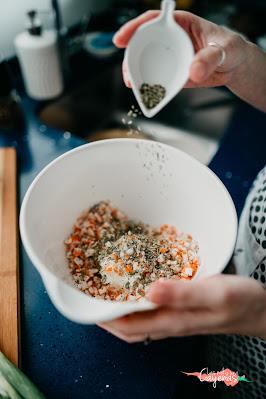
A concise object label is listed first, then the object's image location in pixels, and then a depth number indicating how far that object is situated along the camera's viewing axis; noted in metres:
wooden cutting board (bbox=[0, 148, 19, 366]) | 0.67
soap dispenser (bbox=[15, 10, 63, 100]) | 1.13
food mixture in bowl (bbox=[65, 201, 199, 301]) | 0.70
